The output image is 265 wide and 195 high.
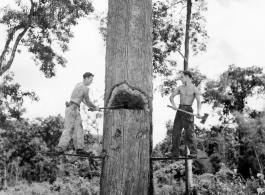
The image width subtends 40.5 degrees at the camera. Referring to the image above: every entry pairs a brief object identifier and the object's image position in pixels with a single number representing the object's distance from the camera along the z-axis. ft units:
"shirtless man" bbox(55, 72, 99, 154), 17.63
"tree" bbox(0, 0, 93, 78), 55.77
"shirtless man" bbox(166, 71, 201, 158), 17.88
